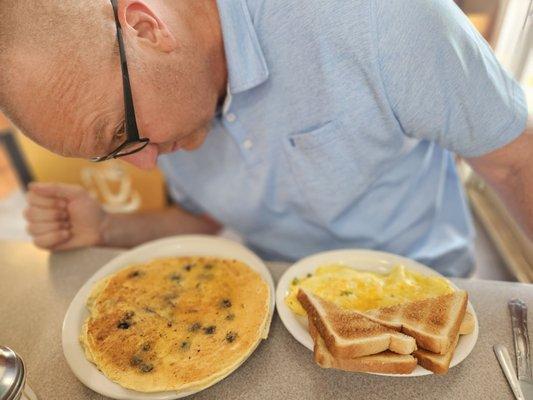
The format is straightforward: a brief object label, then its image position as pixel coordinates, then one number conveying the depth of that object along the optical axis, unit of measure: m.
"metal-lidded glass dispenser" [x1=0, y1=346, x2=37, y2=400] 0.58
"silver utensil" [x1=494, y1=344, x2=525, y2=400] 0.68
